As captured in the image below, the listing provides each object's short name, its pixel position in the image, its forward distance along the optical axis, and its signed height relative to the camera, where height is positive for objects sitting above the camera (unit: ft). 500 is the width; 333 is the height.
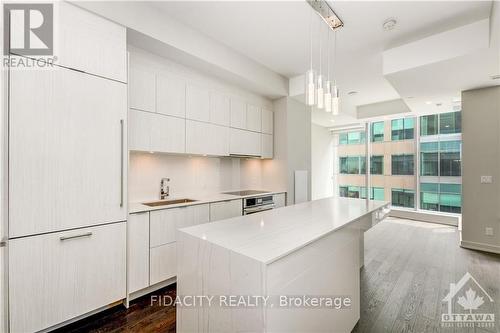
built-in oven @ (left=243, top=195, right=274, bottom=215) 10.71 -1.88
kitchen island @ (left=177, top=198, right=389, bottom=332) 3.48 -1.98
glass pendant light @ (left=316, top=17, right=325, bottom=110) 6.18 +2.03
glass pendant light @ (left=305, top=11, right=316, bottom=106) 6.11 +2.19
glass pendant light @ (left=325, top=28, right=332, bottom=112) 6.40 +1.99
